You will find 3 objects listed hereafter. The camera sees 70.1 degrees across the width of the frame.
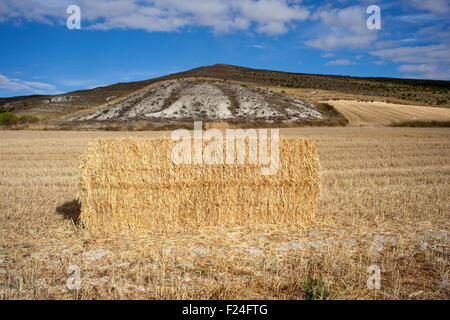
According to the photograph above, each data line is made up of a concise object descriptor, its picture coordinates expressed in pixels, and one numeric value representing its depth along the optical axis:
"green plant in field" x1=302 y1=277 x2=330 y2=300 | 3.42
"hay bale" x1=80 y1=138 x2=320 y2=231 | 5.73
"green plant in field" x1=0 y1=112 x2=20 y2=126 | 33.69
